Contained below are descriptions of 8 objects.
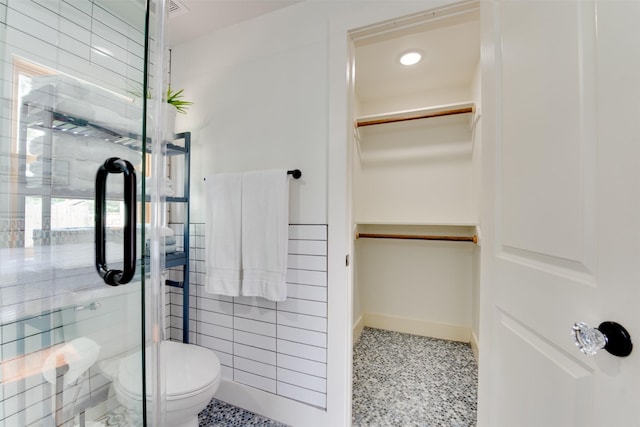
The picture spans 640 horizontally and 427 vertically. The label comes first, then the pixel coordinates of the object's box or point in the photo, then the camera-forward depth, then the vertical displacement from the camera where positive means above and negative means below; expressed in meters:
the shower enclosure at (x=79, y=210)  0.68 +0.01
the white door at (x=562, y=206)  0.45 +0.02
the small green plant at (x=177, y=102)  1.54 +0.72
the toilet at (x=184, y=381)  0.75 -0.72
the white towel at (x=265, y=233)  1.36 -0.10
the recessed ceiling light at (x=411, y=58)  1.90 +1.21
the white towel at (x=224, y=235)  1.46 -0.12
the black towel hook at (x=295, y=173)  1.38 +0.23
